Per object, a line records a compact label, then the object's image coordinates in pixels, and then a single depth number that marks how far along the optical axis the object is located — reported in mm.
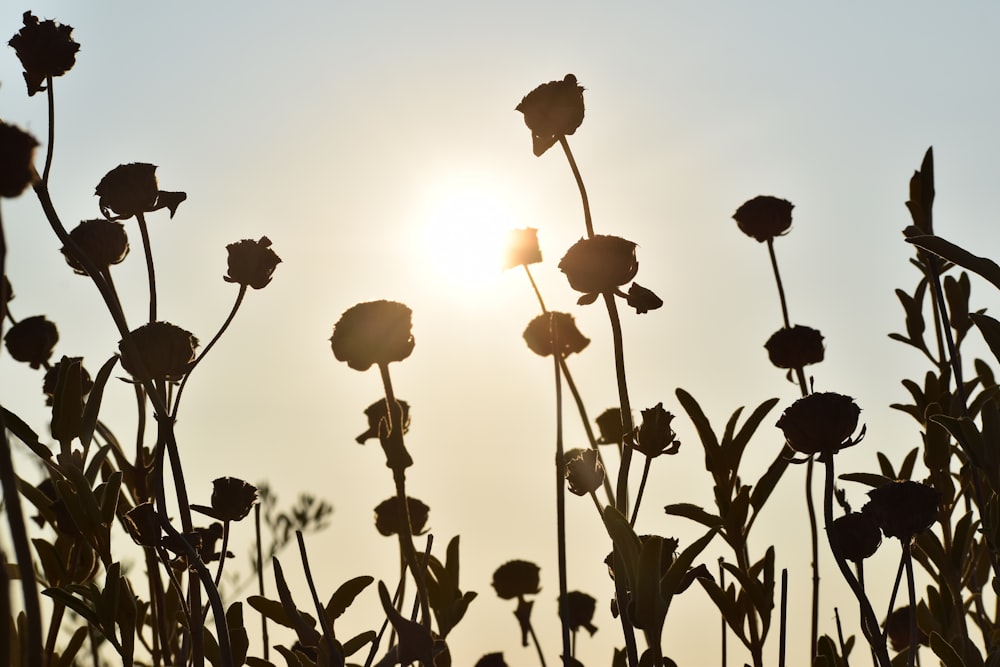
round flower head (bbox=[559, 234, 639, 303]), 1120
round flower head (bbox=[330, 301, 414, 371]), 1073
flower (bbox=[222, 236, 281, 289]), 1152
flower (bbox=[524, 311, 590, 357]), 1353
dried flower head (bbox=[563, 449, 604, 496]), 1117
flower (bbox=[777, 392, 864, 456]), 1081
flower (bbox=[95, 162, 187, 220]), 1180
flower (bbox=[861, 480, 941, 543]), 1073
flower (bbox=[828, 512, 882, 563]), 1084
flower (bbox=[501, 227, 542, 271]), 1271
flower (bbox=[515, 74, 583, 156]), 1177
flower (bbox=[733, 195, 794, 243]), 1498
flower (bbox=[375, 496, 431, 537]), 1303
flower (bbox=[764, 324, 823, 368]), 1439
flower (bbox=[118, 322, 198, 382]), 1082
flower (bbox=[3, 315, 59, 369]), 1319
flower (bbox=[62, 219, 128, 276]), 1212
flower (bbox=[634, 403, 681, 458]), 1130
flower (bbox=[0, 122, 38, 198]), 805
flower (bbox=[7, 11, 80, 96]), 1157
